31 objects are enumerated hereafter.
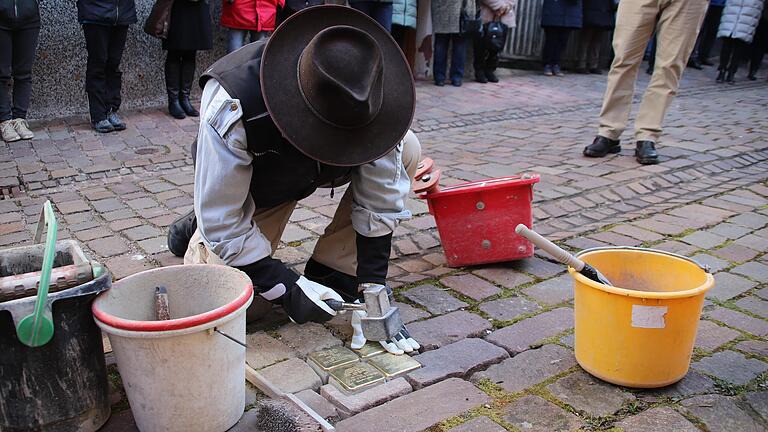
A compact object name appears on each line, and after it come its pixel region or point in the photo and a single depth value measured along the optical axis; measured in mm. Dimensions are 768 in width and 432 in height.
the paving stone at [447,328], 2650
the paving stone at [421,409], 2125
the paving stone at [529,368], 2379
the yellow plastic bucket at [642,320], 2131
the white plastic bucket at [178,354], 1834
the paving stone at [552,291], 3014
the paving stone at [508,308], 2859
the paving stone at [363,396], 2209
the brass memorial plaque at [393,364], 2416
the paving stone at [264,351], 2465
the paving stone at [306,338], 2574
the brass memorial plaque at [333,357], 2445
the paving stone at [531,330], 2629
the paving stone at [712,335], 2623
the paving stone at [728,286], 3070
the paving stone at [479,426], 2105
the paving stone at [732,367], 2393
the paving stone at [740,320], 2738
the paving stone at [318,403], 2191
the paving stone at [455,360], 2393
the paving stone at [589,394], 2215
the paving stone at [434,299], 2918
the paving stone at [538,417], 2117
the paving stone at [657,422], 2100
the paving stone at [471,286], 3055
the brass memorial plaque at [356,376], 2314
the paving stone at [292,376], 2326
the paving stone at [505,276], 3169
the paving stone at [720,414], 2111
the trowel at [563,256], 2221
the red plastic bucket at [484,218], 3121
